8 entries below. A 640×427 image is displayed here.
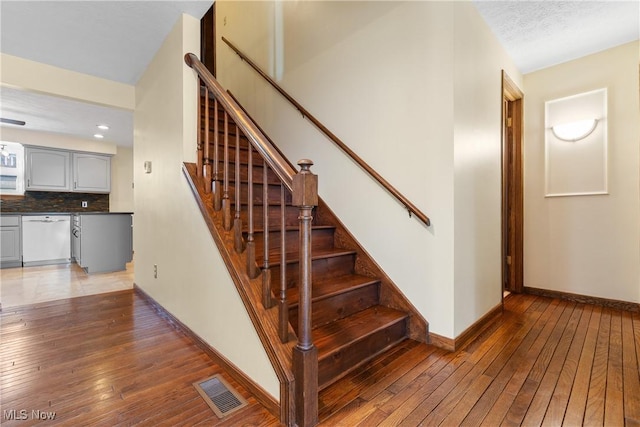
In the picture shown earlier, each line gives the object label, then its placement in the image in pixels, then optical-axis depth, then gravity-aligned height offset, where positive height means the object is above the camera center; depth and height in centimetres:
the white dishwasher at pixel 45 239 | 504 -43
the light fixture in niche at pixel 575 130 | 286 +82
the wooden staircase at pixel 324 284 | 152 -47
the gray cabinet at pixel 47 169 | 520 +82
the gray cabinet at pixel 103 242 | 445 -42
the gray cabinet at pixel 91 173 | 564 +82
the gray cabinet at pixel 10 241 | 482 -43
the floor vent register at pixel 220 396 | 138 -90
